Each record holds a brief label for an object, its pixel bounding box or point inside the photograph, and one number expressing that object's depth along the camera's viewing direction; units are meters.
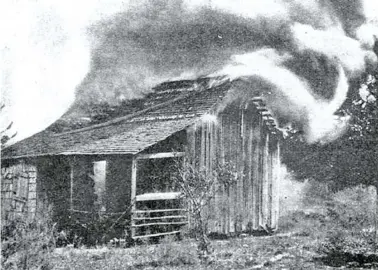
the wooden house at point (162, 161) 14.27
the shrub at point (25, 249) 8.51
